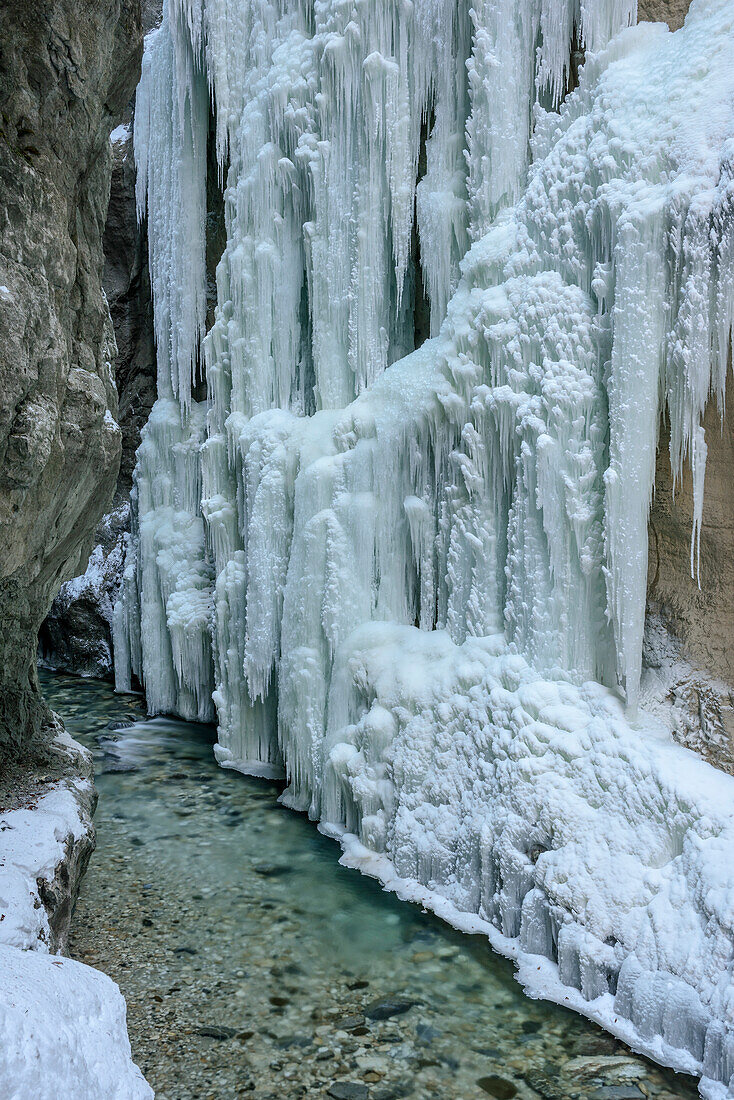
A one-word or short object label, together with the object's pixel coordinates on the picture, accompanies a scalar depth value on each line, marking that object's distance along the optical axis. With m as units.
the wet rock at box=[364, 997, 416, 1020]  4.37
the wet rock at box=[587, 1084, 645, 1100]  3.75
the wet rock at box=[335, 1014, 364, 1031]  4.27
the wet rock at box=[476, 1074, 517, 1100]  3.79
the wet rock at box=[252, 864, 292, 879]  5.94
